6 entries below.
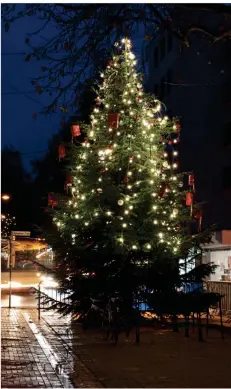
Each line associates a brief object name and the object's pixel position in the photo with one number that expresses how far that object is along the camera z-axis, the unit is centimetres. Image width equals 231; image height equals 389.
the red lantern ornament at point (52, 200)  1706
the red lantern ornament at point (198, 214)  1726
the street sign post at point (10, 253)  2590
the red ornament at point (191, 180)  1741
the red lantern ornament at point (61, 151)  1691
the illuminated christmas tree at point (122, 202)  1538
